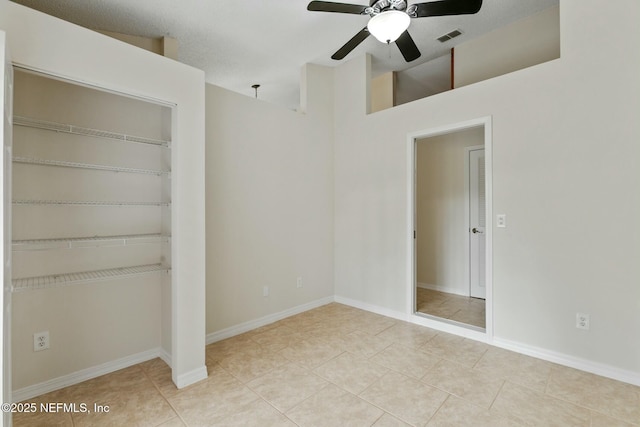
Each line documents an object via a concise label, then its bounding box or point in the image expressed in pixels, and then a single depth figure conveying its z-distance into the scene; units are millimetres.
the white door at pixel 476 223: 4285
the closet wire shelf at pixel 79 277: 1980
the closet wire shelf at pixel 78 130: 1987
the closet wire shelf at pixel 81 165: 1956
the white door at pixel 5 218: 1327
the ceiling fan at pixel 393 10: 1958
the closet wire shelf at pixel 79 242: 2045
